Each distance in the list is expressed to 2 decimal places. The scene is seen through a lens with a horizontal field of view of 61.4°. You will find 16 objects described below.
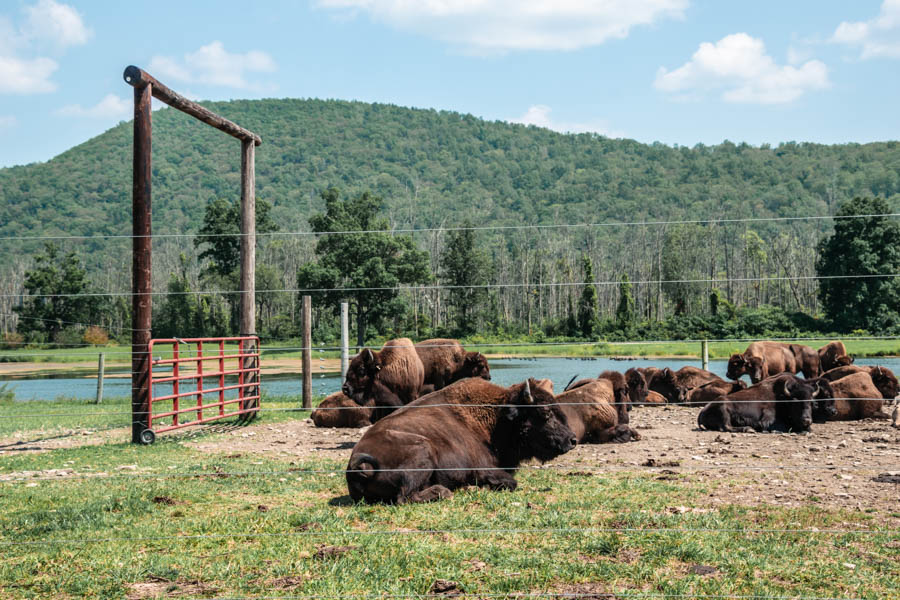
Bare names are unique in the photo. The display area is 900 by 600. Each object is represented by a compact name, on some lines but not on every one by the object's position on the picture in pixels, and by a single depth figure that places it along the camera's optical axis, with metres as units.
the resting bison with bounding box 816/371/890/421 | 14.16
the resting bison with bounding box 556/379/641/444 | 11.96
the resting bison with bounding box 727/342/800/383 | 18.52
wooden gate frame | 12.25
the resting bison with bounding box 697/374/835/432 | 12.95
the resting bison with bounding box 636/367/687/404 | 18.66
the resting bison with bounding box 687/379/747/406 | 14.59
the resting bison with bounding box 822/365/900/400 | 15.40
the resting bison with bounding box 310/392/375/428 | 14.33
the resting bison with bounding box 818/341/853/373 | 19.69
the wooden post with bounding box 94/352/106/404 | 21.88
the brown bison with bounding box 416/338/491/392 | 12.64
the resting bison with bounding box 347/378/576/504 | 7.02
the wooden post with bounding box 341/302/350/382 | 15.48
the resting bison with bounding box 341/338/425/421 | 12.31
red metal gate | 12.76
